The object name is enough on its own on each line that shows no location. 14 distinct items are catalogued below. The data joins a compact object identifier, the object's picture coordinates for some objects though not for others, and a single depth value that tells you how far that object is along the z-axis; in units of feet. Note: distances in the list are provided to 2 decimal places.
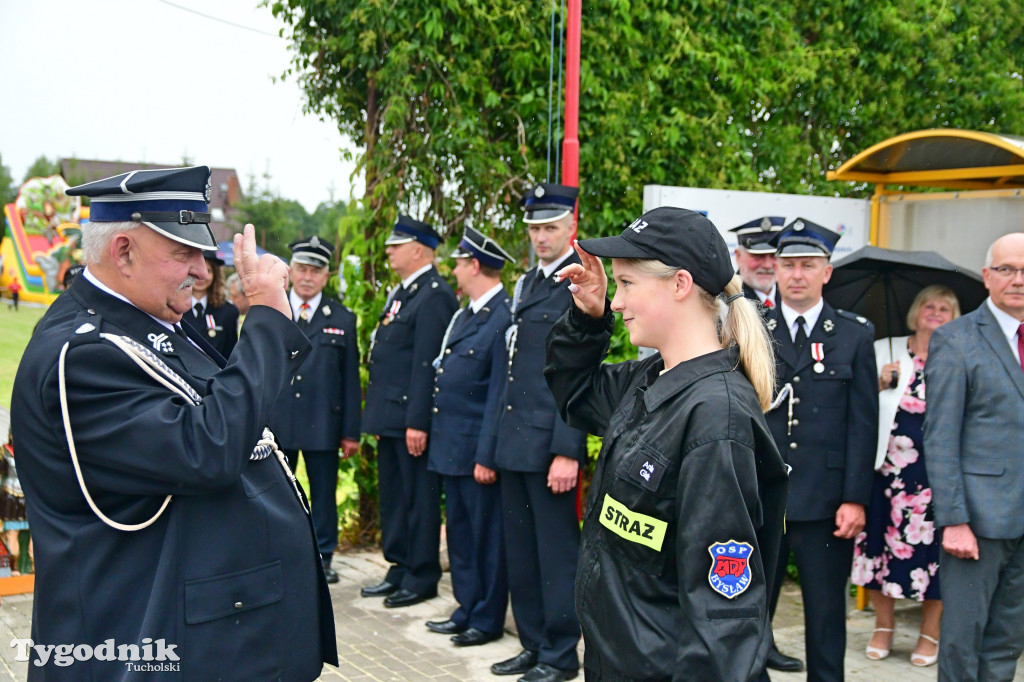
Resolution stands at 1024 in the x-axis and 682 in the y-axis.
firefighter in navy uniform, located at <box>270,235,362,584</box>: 21.12
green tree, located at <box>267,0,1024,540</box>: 22.08
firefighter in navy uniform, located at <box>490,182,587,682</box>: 15.44
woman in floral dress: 16.88
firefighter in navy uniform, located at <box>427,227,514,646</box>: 17.46
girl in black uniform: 6.91
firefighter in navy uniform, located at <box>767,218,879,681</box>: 14.03
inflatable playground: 76.25
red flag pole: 20.06
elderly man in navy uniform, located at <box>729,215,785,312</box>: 17.08
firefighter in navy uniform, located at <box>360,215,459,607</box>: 19.51
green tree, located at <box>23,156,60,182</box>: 111.37
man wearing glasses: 12.50
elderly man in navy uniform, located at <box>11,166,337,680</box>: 7.05
